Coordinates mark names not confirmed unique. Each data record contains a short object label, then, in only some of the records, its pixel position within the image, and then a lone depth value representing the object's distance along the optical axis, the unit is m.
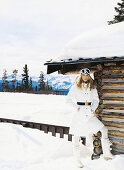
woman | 3.86
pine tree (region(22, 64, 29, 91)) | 44.72
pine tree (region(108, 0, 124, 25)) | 18.58
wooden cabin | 4.36
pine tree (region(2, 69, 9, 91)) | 57.72
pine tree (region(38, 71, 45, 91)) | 64.08
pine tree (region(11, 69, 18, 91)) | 55.26
